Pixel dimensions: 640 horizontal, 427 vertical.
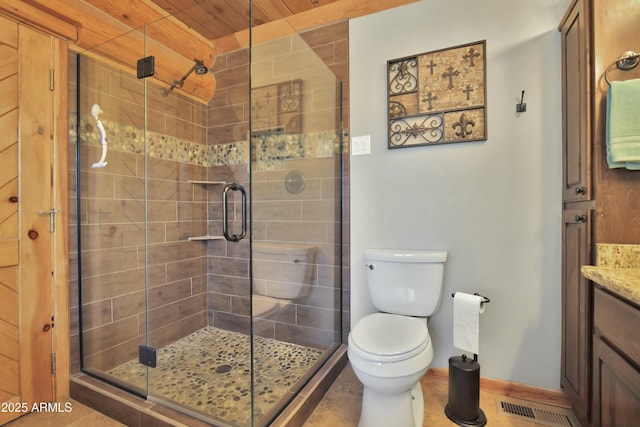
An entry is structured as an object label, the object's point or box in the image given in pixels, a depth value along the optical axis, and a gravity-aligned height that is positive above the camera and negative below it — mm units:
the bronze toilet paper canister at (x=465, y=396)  1372 -908
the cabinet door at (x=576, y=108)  1219 +485
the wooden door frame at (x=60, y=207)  1557 +39
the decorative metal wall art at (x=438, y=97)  1649 +704
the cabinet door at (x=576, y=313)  1201 -478
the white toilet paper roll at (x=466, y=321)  1404 -555
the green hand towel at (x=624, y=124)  1099 +343
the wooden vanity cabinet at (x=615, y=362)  827 -492
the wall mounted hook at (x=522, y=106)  1564 +583
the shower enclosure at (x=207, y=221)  1643 -57
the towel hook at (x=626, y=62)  1148 +614
